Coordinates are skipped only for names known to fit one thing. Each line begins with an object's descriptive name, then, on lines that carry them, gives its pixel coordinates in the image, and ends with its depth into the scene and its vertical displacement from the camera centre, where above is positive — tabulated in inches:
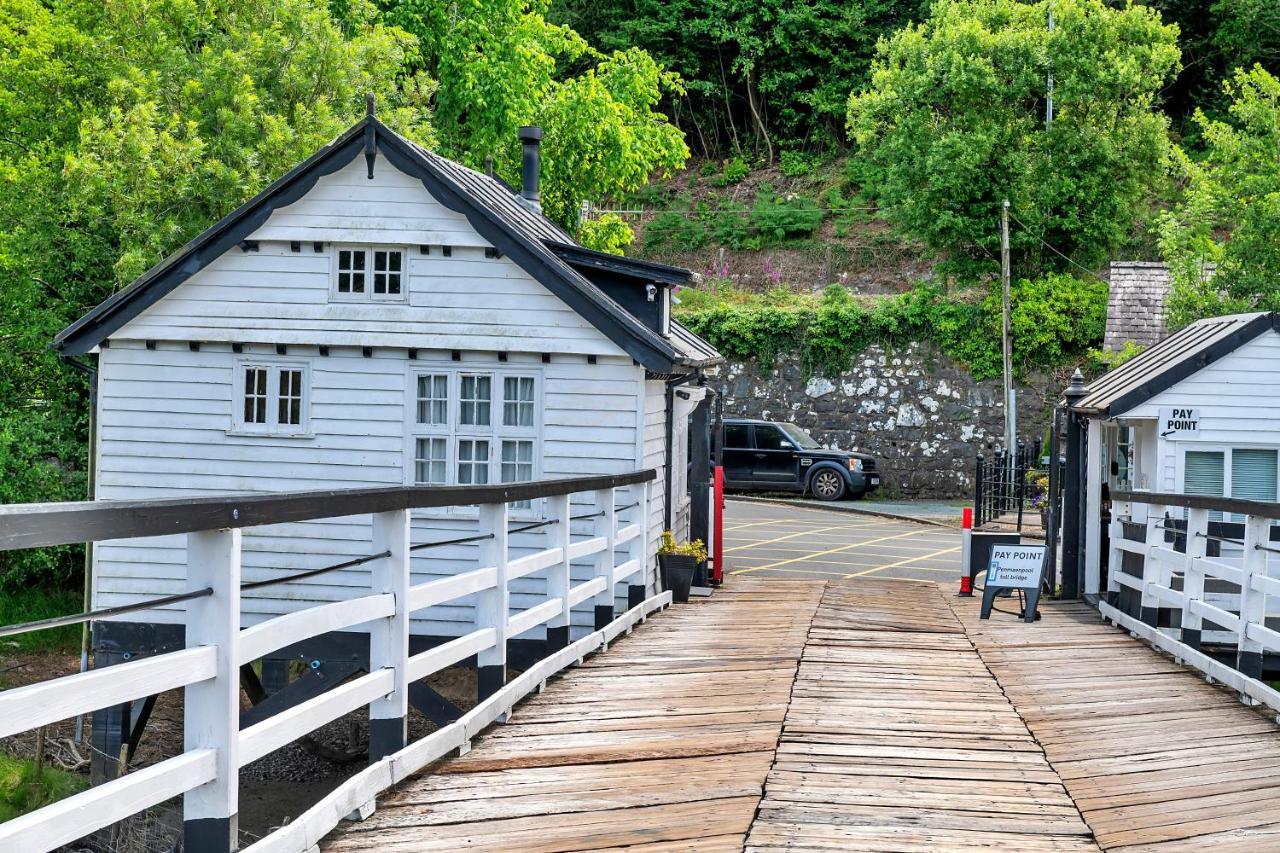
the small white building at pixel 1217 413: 592.7 +17.0
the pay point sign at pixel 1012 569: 553.0 -46.2
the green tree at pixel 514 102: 1173.7 +279.6
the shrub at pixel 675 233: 1763.0 +260.0
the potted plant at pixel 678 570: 600.1 -53.1
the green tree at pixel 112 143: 860.6 +178.1
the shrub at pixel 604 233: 1291.8 +188.5
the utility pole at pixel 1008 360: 1242.0 +78.9
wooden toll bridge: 167.5 -55.5
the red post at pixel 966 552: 657.6 -47.3
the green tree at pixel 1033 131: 1321.4 +296.2
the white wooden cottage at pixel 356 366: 649.6 +32.1
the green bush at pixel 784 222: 1711.4 +265.4
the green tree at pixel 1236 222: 919.7 +153.8
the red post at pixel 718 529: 676.7 -40.2
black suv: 1274.6 -16.2
